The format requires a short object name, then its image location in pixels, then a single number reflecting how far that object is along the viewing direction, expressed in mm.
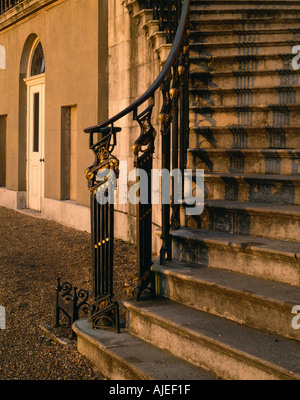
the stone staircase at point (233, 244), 2639
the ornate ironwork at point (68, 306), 3865
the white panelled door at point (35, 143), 10391
